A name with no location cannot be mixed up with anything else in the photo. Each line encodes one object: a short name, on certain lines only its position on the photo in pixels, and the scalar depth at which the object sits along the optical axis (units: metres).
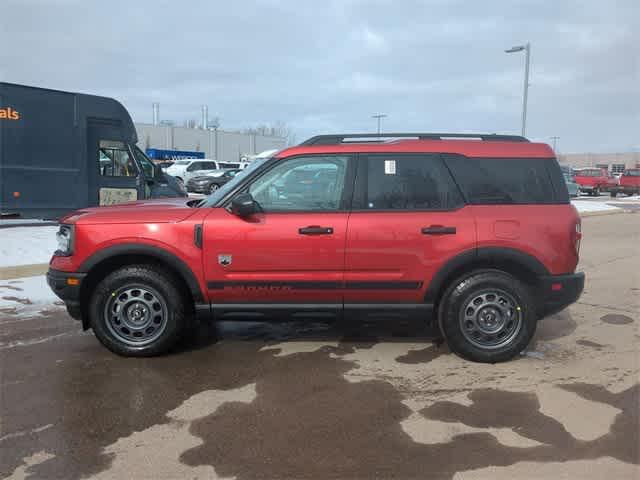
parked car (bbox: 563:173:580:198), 25.15
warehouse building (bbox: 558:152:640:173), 100.38
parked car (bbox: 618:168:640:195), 37.84
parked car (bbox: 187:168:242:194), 26.33
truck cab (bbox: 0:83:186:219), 11.44
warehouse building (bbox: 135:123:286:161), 64.50
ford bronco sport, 4.27
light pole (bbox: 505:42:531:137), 20.19
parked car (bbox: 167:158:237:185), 28.51
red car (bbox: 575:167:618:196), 37.53
